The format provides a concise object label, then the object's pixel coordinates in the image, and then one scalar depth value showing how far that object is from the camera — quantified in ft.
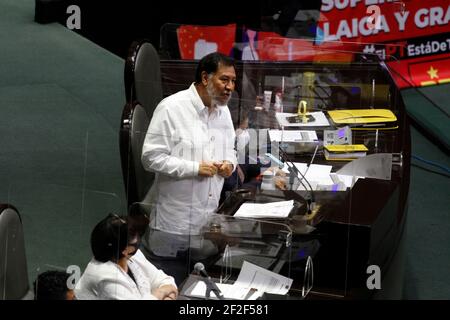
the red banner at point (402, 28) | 46.37
